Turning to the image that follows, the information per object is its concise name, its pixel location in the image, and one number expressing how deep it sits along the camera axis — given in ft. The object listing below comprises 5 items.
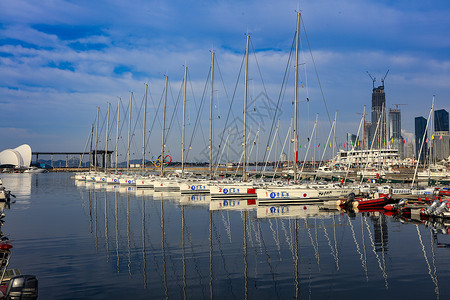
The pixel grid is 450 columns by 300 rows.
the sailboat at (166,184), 210.79
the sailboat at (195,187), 183.62
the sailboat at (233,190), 155.94
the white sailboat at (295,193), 134.41
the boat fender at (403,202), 122.93
